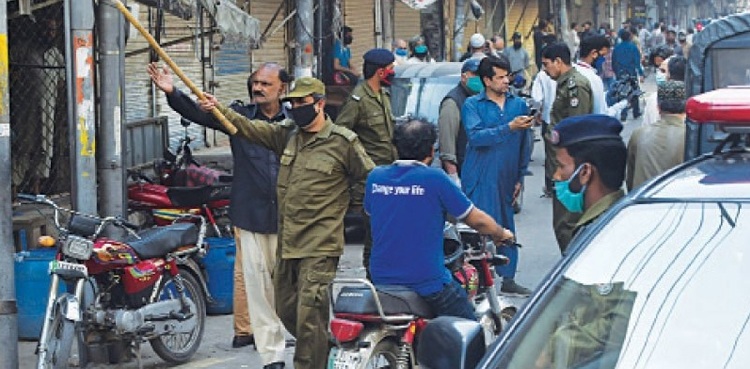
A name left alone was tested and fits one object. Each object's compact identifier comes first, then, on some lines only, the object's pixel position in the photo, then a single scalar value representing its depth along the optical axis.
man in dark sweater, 8.16
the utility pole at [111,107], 8.32
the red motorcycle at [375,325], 6.19
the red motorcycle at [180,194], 10.41
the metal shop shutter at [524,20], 39.34
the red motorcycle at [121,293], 7.49
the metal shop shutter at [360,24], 25.78
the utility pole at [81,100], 7.96
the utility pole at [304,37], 16.16
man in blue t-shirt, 6.47
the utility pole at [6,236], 7.14
